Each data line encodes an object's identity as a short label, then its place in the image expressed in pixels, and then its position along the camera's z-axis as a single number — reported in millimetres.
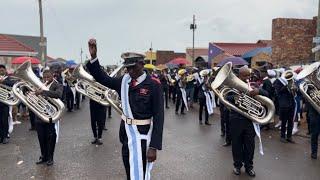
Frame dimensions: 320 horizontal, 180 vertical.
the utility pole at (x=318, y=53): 8032
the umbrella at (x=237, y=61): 7984
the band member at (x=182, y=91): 11037
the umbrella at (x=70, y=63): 12783
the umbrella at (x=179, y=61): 14891
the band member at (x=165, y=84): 13012
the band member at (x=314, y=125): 5598
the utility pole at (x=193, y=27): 29249
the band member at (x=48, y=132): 5083
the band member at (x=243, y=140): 4811
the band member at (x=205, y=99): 8724
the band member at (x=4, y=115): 6501
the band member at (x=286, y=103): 6749
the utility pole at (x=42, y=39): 17416
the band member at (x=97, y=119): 6601
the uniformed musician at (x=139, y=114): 3134
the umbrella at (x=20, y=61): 10846
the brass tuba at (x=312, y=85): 5492
